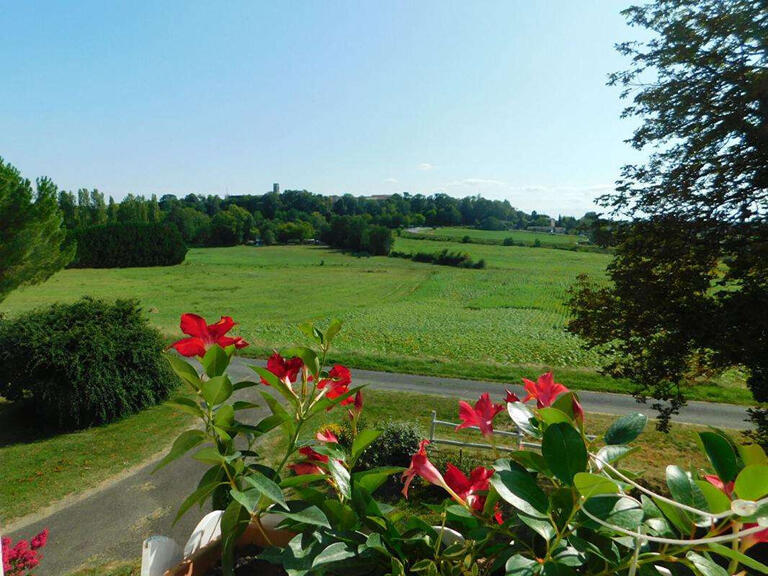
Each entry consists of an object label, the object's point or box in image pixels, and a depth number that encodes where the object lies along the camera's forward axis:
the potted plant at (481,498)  0.69
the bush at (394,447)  8.41
